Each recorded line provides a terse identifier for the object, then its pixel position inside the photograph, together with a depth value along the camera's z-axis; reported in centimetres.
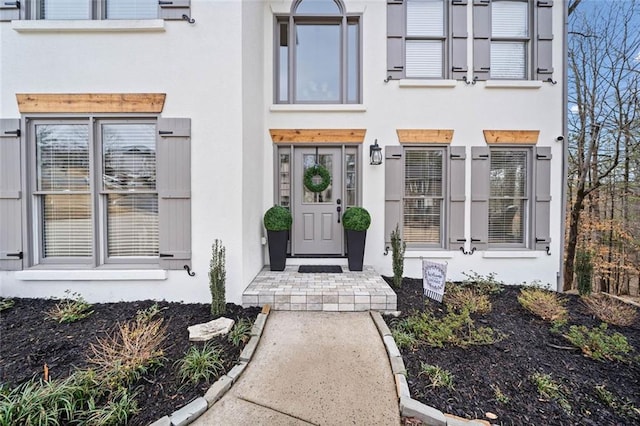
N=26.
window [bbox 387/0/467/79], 452
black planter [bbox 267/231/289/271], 425
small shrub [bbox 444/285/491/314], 321
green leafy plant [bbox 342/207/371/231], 420
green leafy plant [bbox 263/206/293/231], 417
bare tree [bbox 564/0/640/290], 544
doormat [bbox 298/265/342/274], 418
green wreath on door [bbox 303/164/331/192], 460
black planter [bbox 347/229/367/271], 428
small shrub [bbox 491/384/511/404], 190
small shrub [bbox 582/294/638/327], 305
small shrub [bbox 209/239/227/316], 297
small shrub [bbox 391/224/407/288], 386
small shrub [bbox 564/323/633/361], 239
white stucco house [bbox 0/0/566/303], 328
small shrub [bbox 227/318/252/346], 251
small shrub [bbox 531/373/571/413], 191
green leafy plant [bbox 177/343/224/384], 206
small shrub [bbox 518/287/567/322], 306
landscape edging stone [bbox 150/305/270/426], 169
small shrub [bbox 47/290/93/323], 284
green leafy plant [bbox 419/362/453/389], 203
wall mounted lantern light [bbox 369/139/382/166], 444
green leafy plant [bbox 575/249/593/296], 393
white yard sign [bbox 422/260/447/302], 302
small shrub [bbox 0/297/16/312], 303
